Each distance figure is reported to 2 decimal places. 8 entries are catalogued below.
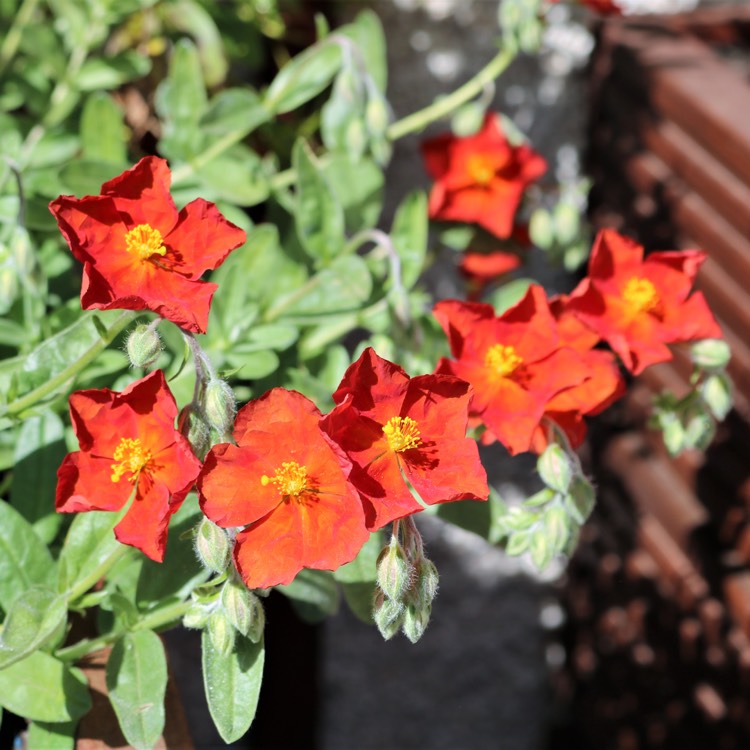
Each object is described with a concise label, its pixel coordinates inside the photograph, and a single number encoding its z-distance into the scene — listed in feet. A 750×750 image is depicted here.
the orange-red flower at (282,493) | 0.81
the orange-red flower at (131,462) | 0.82
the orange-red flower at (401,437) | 0.81
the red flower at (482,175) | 1.17
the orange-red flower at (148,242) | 0.82
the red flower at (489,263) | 1.18
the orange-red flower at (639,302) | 0.93
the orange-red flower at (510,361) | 0.90
